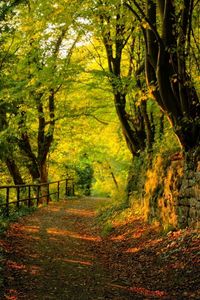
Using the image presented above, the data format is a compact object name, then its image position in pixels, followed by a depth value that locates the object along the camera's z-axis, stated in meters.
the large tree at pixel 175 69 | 10.01
